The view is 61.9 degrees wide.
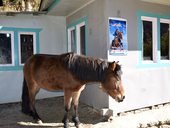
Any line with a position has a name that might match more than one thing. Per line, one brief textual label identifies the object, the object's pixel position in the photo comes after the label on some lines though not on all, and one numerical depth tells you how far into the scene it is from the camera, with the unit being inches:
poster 133.5
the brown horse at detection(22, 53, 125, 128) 104.9
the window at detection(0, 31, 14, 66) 185.4
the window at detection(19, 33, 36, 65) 191.0
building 138.6
